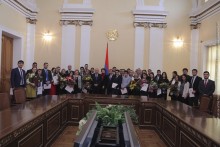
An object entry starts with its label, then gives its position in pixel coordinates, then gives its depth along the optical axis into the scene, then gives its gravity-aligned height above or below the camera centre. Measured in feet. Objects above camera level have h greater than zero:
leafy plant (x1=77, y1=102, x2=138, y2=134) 7.10 -1.78
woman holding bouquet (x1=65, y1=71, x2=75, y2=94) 16.04 -1.14
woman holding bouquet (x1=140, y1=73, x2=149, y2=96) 16.05 -0.91
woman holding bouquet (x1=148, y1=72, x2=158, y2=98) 16.06 -1.34
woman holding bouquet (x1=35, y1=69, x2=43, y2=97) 14.93 -1.11
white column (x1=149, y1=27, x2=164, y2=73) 21.92 +2.81
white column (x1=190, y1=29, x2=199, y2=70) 21.81 +3.12
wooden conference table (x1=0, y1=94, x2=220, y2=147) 6.39 -2.23
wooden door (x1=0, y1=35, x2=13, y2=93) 18.17 +0.72
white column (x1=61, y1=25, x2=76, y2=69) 21.99 +3.20
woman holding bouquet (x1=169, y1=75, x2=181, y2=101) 15.59 -1.26
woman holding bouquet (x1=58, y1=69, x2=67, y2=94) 16.23 -0.89
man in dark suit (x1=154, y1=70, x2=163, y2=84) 17.23 -0.48
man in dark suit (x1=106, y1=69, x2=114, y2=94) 17.69 -0.97
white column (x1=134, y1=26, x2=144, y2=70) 22.02 +2.27
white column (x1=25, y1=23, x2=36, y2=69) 21.63 +3.09
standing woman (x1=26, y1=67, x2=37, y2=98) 14.62 -1.34
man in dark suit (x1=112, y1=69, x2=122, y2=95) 17.08 -0.93
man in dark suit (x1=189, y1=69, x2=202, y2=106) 15.78 -0.92
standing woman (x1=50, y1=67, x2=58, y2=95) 17.56 -1.18
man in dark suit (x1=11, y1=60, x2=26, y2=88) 14.67 -0.56
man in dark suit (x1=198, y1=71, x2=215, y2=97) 15.00 -1.01
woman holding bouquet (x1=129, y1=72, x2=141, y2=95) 16.08 -1.16
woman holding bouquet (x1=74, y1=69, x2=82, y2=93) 17.11 -1.01
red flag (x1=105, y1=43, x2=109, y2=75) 20.00 +0.80
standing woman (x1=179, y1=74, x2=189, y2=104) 15.40 -1.40
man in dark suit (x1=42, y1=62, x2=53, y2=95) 17.04 -0.60
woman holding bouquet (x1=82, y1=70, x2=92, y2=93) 16.50 -0.87
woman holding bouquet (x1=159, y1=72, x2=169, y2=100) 15.83 -1.04
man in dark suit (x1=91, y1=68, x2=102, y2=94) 17.76 -1.01
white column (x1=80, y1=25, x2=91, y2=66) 21.99 +3.26
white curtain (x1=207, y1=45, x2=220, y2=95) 19.39 +1.45
